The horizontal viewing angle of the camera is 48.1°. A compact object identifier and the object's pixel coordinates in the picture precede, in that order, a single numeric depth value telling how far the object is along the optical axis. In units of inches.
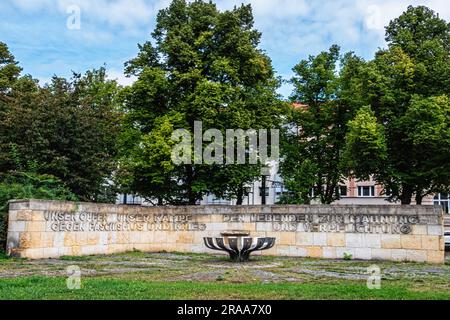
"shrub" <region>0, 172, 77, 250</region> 688.2
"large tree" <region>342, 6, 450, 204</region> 1101.1
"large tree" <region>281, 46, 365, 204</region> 1416.1
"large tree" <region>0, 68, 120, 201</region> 963.3
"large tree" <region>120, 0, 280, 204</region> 1107.3
